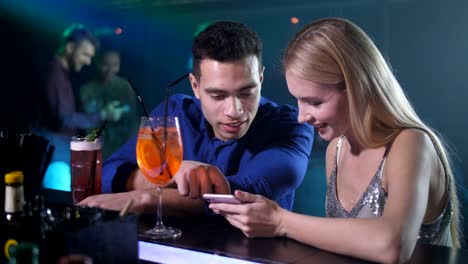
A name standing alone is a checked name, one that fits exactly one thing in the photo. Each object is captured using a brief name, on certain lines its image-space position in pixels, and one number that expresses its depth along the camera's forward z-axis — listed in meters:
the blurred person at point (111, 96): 5.34
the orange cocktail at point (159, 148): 1.39
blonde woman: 1.27
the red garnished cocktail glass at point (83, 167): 1.64
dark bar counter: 1.12
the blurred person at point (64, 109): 5.44
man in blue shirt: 2.04
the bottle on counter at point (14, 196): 1.01
